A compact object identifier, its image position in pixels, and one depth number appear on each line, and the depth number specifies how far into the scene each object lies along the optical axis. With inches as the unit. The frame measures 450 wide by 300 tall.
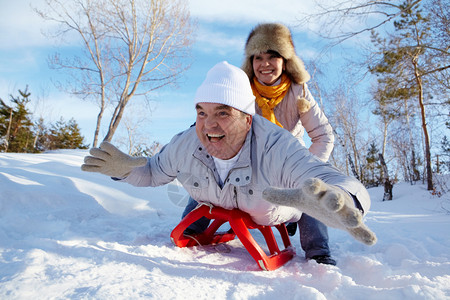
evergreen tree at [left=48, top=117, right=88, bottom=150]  1002.1
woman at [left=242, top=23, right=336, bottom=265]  89.1
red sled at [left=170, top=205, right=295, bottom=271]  61.4
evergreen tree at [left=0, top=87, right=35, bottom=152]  859.4
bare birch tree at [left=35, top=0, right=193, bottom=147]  472.1
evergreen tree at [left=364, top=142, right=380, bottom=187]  539.7
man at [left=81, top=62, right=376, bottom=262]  55.0
